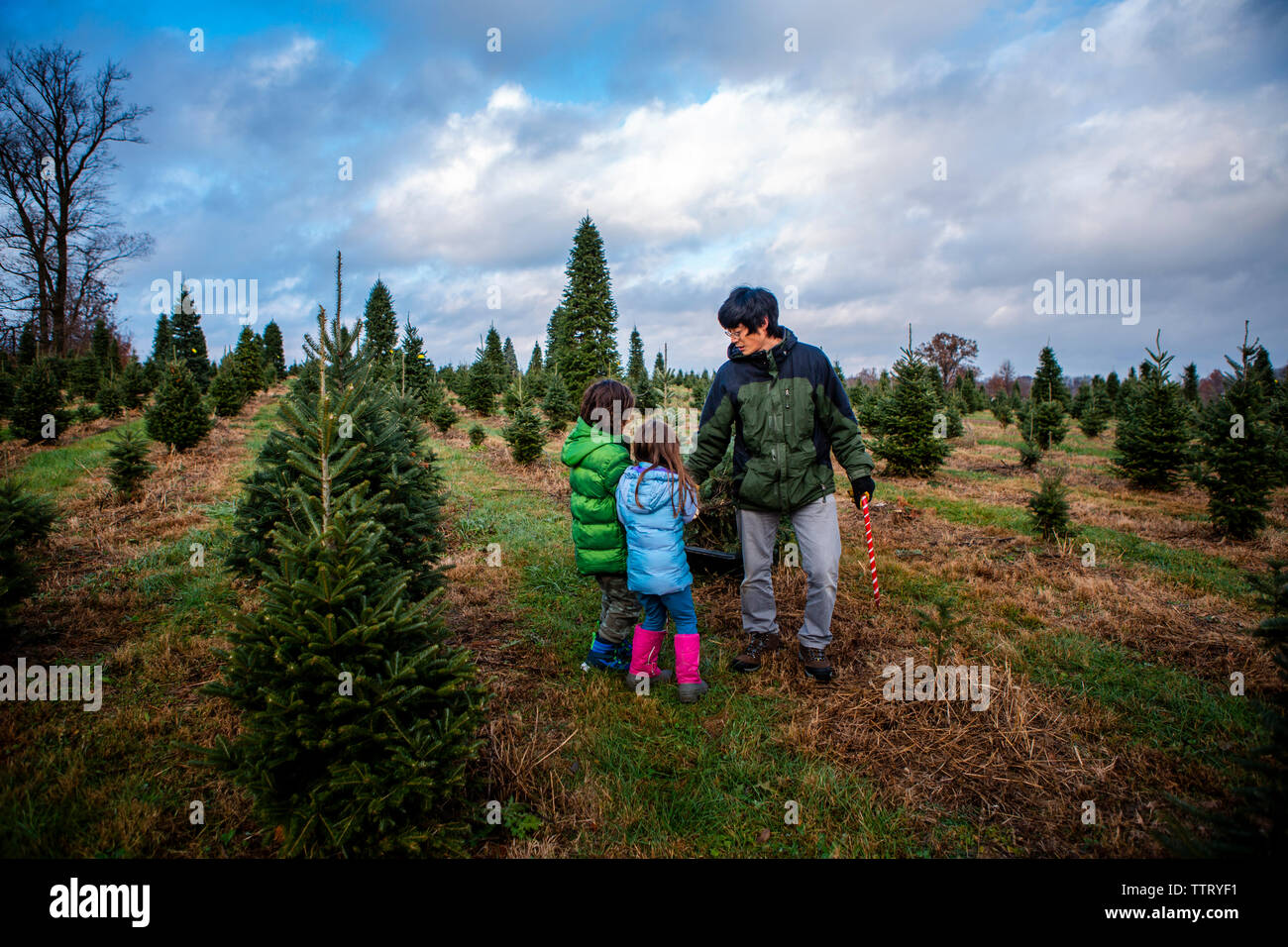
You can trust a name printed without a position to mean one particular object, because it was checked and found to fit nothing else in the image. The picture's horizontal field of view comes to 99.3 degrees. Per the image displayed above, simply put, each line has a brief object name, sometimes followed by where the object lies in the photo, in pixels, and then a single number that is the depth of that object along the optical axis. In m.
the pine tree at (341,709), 2.35
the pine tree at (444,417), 19.86
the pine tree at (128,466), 9.05
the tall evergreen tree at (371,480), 4.03
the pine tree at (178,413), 13.18
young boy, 4.06
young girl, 3.87
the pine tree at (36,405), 14.64
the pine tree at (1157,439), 12.09
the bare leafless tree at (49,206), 22.59
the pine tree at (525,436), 13.74
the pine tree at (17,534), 4.16
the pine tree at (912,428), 13.20
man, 4.12
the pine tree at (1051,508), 7.59
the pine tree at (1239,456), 8.38
